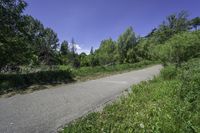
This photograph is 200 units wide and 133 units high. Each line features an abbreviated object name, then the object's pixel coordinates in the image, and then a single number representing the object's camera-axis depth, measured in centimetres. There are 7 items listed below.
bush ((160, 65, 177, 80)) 537
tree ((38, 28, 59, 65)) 2306
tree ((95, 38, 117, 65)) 1786
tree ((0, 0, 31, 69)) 611
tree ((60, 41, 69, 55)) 3198
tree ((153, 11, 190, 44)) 2427
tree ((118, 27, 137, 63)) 1868
